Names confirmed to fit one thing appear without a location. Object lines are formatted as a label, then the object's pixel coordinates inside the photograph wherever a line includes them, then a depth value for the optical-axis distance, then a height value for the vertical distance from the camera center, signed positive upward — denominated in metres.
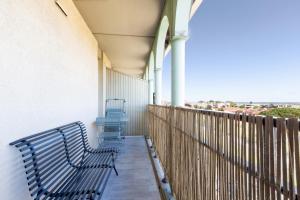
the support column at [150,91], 4.76 +0.34
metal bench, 1.12 -0.72
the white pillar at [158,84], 4.12 +0.51
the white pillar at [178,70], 2.07 +0.49
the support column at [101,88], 4.25 +0.41
